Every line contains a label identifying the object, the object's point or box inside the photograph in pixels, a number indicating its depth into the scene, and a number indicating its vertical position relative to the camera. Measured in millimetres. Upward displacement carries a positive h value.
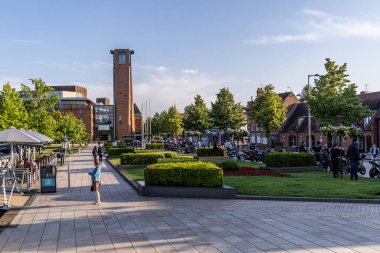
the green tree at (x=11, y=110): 33750 +2352
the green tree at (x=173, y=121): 97625 +3529
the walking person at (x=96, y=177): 13859 -1290
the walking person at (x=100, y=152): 35131 -1154
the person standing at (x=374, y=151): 32653 -1232
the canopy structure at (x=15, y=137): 18188 +62
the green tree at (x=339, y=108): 28391 +1760
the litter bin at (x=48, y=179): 17156 -1598
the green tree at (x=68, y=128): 71825 +1682
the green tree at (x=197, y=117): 75619 +3384
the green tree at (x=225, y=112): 59125 +3272
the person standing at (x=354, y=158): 20109 -1042
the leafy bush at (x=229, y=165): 22922 -1503
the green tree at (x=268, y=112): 60875 +3441
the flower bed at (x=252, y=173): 21797 -1834
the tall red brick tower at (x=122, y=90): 118938 +13052
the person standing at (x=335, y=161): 21281 -1245
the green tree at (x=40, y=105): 41688 +3396
